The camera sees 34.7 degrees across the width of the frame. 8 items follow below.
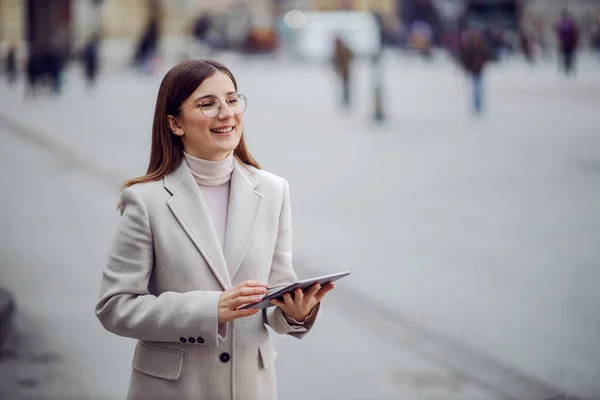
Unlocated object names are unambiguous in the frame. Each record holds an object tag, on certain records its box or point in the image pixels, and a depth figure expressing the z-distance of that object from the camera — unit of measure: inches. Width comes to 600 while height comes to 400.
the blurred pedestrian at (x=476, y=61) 776.9
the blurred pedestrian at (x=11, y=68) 1223.5
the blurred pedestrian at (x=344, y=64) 873.5
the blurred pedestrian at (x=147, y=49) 1471.5
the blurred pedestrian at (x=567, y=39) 1079.0
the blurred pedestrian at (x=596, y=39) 1506.9
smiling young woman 95.5
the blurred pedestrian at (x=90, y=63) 1089.4
